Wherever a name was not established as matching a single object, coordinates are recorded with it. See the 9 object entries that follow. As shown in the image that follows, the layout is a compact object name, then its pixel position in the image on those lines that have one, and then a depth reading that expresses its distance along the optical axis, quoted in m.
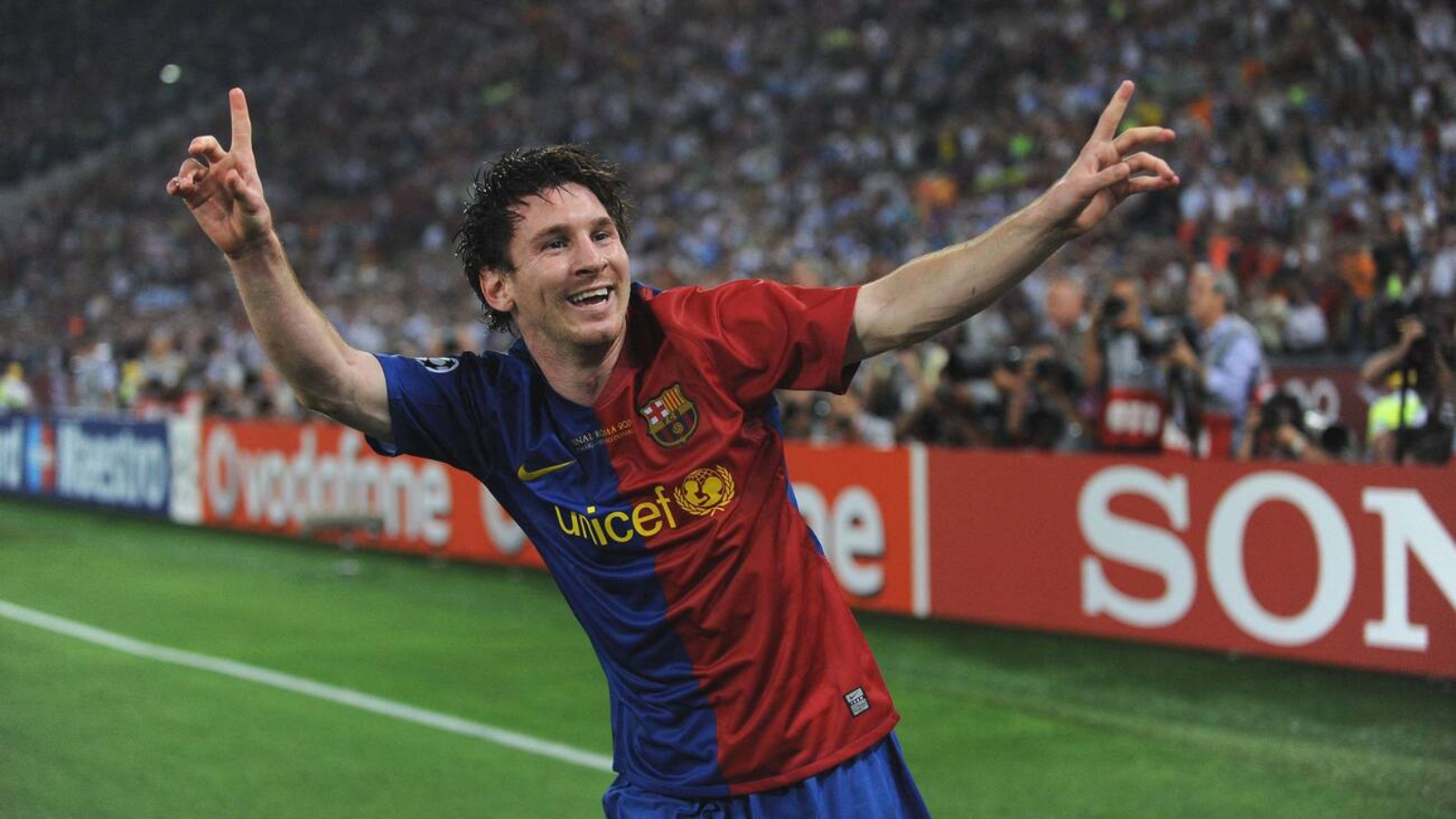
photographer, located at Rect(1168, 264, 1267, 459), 9.80
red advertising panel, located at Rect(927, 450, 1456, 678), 8.08
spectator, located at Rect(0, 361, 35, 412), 24.77
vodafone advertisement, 14.47
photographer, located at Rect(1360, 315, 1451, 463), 8.46
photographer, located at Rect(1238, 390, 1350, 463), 9.64
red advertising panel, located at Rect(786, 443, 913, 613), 10.78
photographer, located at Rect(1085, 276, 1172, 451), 9.74
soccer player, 2.88
